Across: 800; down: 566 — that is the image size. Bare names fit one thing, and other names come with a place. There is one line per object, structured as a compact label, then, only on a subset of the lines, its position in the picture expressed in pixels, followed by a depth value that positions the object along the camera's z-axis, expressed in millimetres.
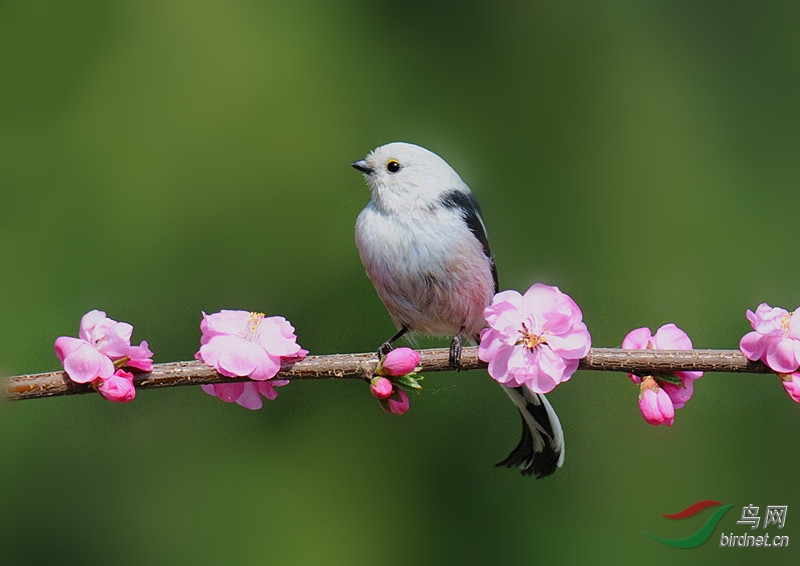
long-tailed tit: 5484
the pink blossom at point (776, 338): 4168
